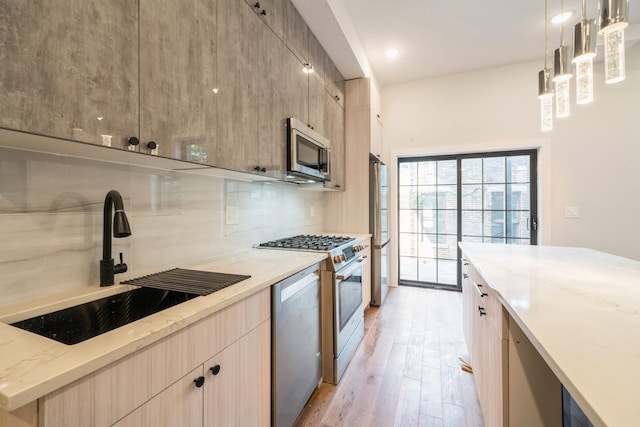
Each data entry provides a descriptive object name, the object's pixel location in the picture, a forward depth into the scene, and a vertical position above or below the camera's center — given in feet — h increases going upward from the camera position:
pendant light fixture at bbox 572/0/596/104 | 4.60 +2.72
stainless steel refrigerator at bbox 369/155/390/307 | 10.69 -0.61
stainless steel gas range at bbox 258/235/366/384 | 6.15 -1.99
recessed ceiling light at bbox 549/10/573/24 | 8.42 +6.11
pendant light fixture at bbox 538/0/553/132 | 6.04 +2.59
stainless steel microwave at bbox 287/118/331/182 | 6.40 +1.58
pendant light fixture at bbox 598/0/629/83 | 3.85 +2.67
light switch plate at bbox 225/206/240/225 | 6.05 -0.02
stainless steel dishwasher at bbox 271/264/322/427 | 4.29 -2.25
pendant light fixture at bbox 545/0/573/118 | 5.44 +2.77
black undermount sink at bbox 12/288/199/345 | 2.91 -1.18
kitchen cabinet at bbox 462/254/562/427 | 3.51 -2.16
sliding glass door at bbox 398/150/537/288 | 12.19 +0.31
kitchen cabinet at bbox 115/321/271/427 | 2.55 -1.96
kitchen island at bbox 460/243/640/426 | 1.74 -1.07
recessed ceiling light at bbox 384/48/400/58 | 10.55 +6.23
